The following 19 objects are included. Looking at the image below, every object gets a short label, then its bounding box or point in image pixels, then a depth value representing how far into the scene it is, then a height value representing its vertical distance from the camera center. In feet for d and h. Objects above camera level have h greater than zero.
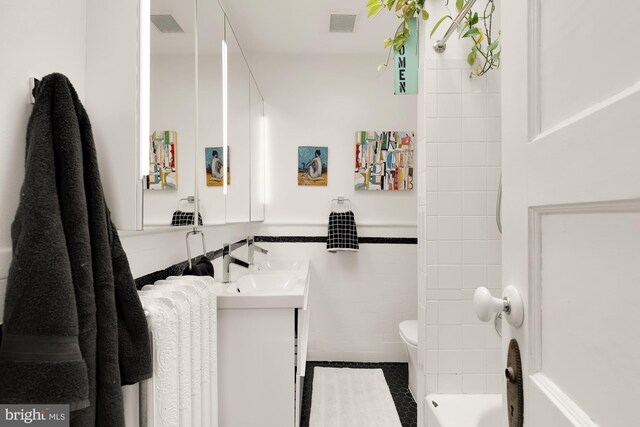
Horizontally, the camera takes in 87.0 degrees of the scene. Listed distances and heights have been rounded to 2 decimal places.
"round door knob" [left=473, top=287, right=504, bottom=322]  2.03 -0.57
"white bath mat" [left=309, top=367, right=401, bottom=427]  6.60 -4.09
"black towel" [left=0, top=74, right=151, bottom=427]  1.99 -0.51
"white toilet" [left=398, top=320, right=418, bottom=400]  7.21 -2.81
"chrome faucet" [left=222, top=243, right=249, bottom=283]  6.09 -0.93
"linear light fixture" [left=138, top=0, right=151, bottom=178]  2.95 +1.14
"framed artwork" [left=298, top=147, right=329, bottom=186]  9.56 +1.34
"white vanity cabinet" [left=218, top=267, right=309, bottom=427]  4.70 -2.15
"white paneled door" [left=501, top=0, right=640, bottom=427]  1.15 +0.02
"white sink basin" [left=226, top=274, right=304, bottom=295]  6.46 -1.43
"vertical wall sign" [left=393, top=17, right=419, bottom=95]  5.19 +2.30
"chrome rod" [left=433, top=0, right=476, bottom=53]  3.96 +2.43
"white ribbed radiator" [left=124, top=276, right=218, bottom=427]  2.85 -1.46
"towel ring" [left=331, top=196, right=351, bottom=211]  9.49 +0.29
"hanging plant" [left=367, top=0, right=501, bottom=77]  4.55 +2.54
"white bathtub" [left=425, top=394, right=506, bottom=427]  4.34 -2.70
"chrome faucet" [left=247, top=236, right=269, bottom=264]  7.84 -0.87
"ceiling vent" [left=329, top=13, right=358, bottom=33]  7.68 +4.46
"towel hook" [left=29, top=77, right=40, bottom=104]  2.36 +0.87
